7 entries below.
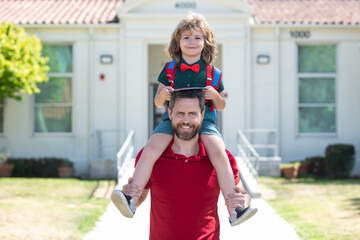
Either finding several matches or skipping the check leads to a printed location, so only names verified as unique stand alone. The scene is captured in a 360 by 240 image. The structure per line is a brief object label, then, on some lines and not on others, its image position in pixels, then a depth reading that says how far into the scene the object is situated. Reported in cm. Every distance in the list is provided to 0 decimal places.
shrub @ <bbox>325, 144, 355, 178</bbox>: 1215
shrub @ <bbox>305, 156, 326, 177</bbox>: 1259
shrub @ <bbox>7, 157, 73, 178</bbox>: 1241
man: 350
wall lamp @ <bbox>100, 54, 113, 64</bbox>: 1295
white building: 1276
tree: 1105
